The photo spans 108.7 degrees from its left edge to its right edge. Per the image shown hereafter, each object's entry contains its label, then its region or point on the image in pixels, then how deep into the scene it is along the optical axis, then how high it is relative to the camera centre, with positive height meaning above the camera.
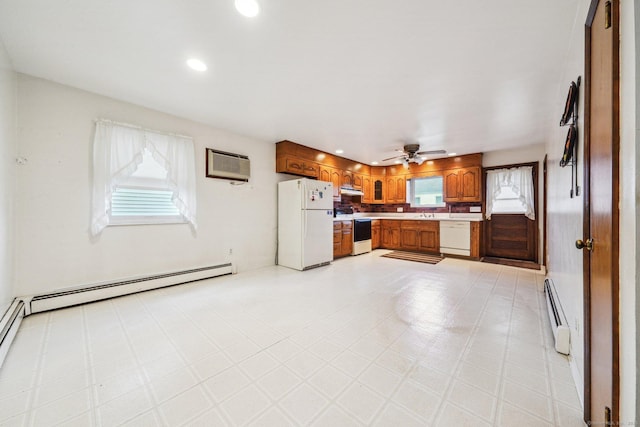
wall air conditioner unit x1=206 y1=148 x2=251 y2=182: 3.65 +0.78
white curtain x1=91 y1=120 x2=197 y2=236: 2.71 +0.67
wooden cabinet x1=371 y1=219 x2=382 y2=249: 6.41 -0.63
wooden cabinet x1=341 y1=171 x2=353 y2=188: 5.68 +0.83
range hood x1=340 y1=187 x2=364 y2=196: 5.70 +0.51
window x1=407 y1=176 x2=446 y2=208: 5.95 +0.50
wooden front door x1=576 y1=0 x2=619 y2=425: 0.80 -0.03
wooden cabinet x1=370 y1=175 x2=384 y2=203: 6.69 +0.65
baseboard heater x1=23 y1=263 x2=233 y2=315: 2.37 -0.92
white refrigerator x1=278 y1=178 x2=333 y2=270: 4.20 -0.23
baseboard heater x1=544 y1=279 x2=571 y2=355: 1.72 -0.95
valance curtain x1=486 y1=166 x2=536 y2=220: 4.75 +0.55
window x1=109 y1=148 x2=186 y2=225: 2.91 +0.19
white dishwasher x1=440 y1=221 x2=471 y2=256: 5.17 -0.62
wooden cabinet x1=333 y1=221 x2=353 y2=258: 5.18 -0.63
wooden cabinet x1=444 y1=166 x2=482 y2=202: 5.19 +0.60
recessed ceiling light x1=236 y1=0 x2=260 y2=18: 1.49 +1.37
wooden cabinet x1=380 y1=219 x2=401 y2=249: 6.26 -0.63
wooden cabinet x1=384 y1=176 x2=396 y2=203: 6.50 +0.60
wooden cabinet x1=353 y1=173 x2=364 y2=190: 6.04 +0.82
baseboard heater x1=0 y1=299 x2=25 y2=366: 1.68 -0.92
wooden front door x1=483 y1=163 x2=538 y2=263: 4.77 -0.56
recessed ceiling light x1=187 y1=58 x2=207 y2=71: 2.10 +1.39
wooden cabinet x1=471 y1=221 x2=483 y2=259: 5.06 -0.64
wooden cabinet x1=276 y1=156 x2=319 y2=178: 4.45 +0.91
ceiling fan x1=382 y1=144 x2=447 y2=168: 4.51 +1.14
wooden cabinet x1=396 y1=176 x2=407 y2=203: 6.32 +0.60
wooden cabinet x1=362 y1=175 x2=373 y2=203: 6.39 +0.63
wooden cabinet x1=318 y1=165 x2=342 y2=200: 5.11 +0.81
